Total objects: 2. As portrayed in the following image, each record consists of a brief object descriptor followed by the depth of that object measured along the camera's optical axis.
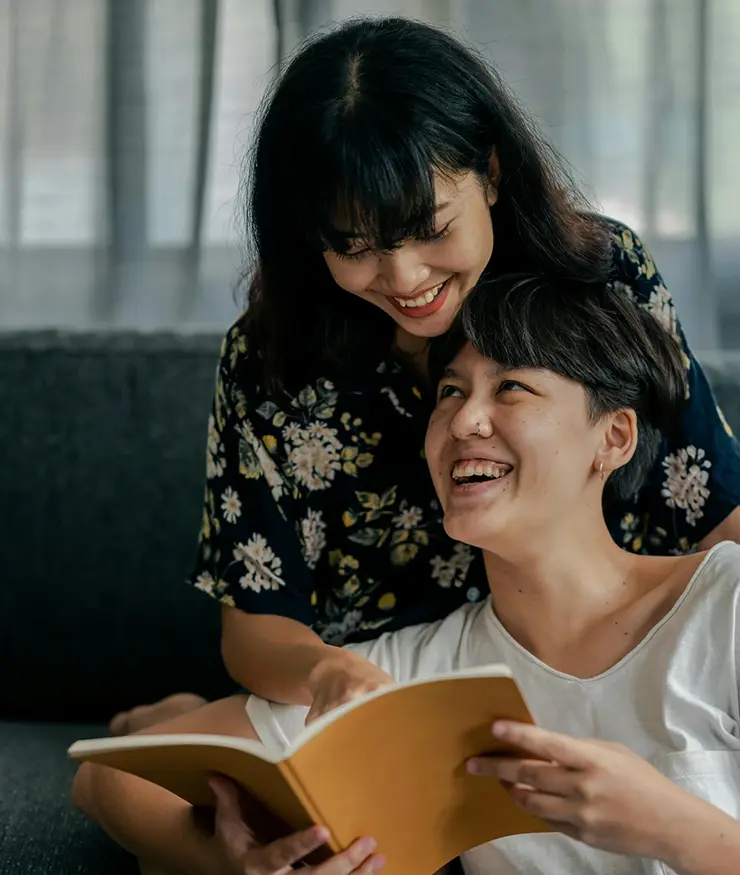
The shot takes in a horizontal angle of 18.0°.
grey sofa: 2.68
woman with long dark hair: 2.09
